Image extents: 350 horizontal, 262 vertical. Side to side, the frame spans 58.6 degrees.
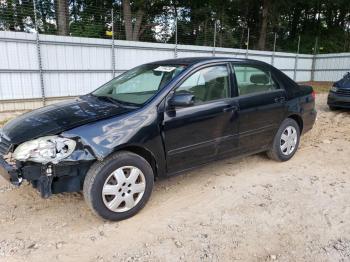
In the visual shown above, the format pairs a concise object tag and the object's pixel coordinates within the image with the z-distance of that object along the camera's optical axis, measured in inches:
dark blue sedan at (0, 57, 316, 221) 111.8
